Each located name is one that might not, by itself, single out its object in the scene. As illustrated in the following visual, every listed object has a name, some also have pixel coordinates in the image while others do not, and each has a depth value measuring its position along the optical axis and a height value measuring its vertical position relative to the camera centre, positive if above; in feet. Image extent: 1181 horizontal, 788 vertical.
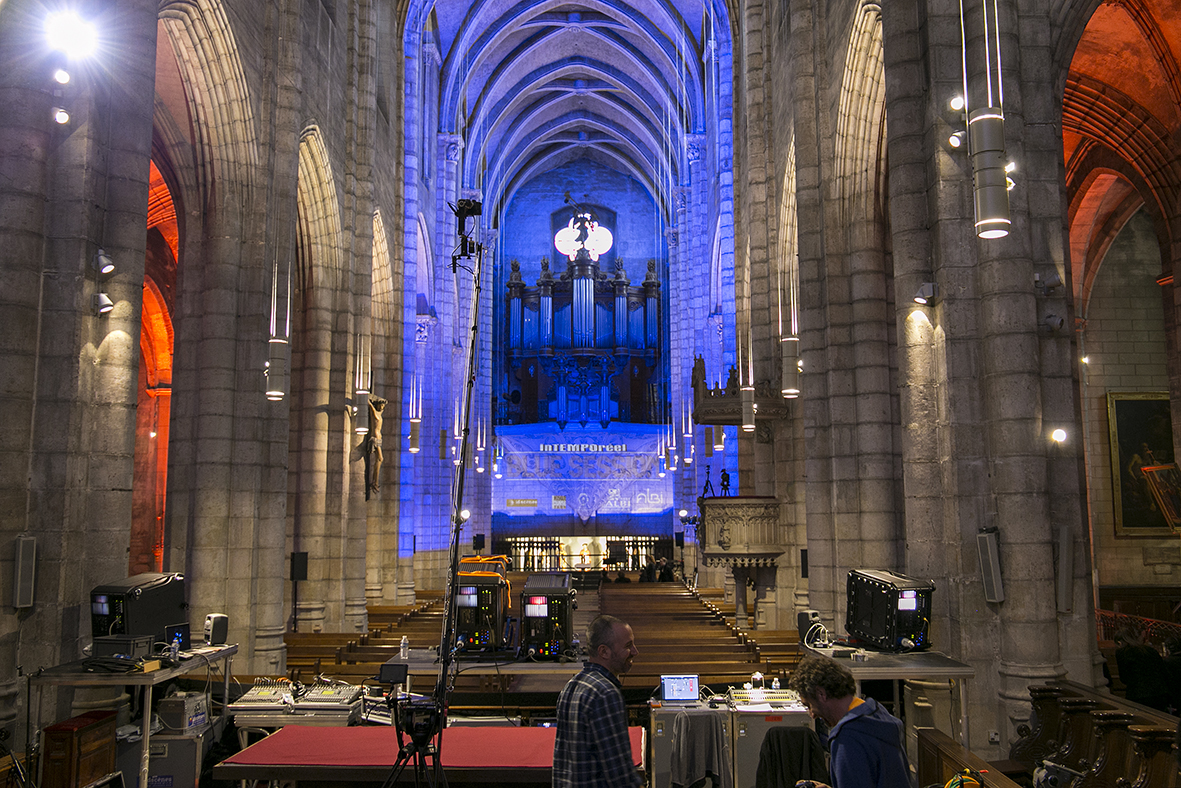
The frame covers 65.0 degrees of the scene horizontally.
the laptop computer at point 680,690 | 23.57 -4.56
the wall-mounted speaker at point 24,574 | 23.61 -1.53
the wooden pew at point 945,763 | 15.88 -4.93
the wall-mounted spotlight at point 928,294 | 28.04 +6.44
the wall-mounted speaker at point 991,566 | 24.59 -1.55
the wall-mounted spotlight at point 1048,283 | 25.45 +6.13
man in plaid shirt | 12.15 -2.98
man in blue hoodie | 12.11 -3.04
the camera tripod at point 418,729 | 13.69 -3.22
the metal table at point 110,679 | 23.03 -4.13
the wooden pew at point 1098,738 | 16.93 -4.77
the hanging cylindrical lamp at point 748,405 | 44.83 +5.04
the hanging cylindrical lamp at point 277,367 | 36.27 +5.67
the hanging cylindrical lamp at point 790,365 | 40.11 +6.27
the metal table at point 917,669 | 22.88 -3.98
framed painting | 62.18 +3.64
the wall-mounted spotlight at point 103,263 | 26.66 +7.14
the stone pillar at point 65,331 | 24.61 +5.10
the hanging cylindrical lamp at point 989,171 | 19.99 +7.31
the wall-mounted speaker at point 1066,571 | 24.49 -1.67
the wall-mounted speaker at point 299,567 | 47.37 -2.79
